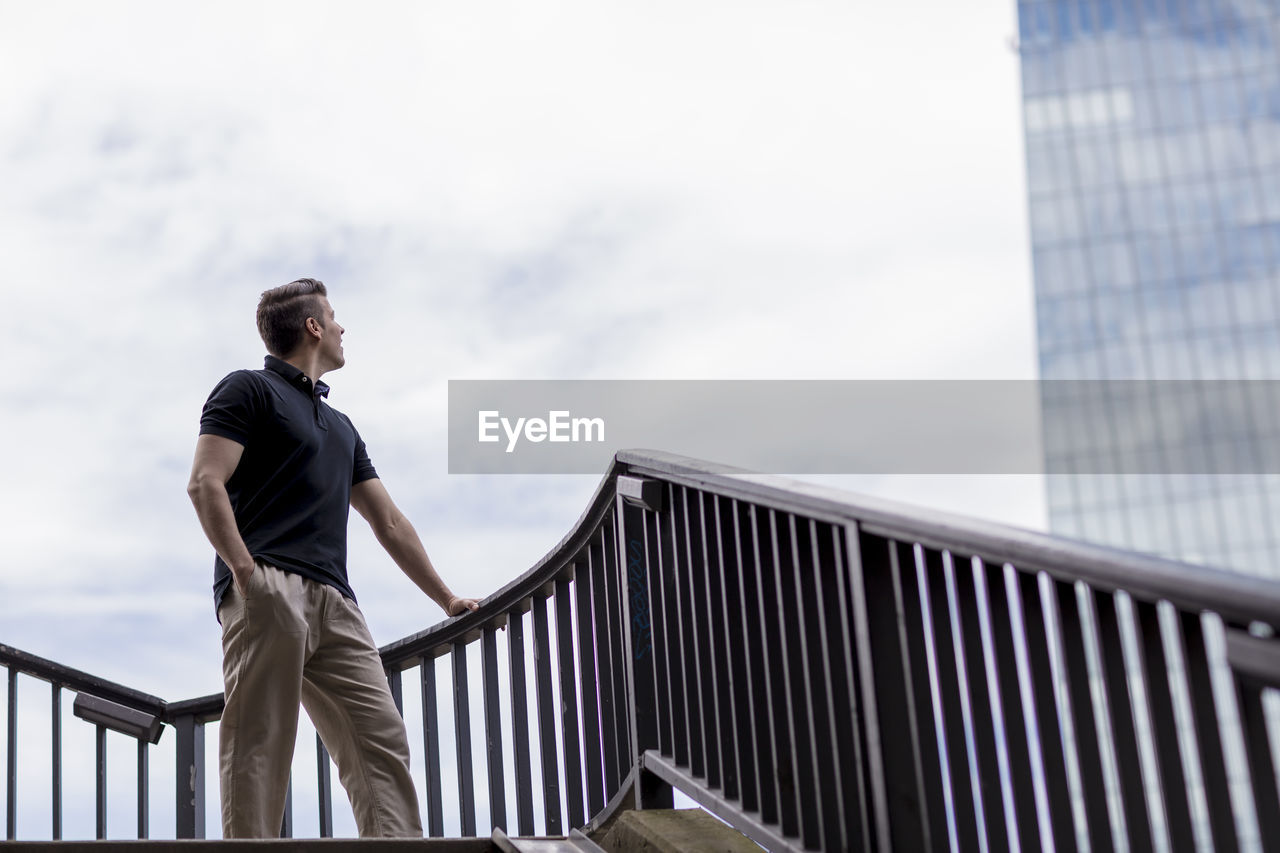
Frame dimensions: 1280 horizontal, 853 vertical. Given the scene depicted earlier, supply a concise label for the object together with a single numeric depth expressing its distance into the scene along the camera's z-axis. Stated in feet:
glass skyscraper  173.78
